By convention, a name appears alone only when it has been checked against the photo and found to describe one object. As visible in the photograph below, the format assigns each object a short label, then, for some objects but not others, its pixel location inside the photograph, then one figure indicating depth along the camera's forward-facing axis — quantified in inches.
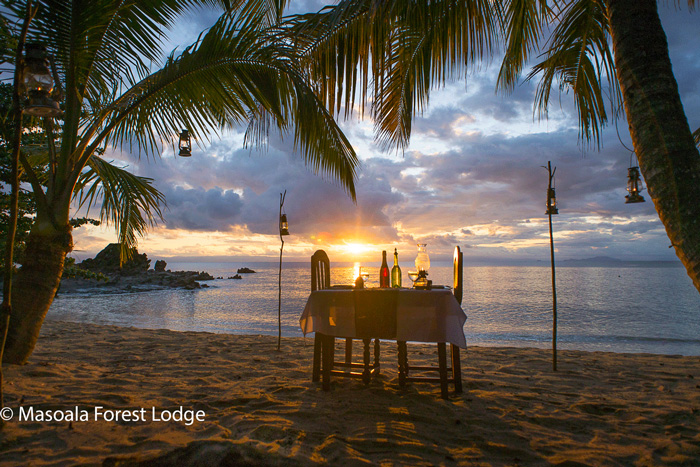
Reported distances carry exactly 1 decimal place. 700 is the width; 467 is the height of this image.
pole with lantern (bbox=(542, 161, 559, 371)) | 166.0
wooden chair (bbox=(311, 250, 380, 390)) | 122.9
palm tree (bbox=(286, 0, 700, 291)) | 64.4
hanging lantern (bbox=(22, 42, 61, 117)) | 78.4
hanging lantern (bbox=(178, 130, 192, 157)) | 200.5
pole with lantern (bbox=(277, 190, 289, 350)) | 208.1
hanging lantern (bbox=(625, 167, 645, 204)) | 138.5
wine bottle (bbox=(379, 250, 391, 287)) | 136.6
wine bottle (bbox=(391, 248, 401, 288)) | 135.6
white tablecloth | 108.1
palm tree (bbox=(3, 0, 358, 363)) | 120.6
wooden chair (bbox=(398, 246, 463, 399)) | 114.3
